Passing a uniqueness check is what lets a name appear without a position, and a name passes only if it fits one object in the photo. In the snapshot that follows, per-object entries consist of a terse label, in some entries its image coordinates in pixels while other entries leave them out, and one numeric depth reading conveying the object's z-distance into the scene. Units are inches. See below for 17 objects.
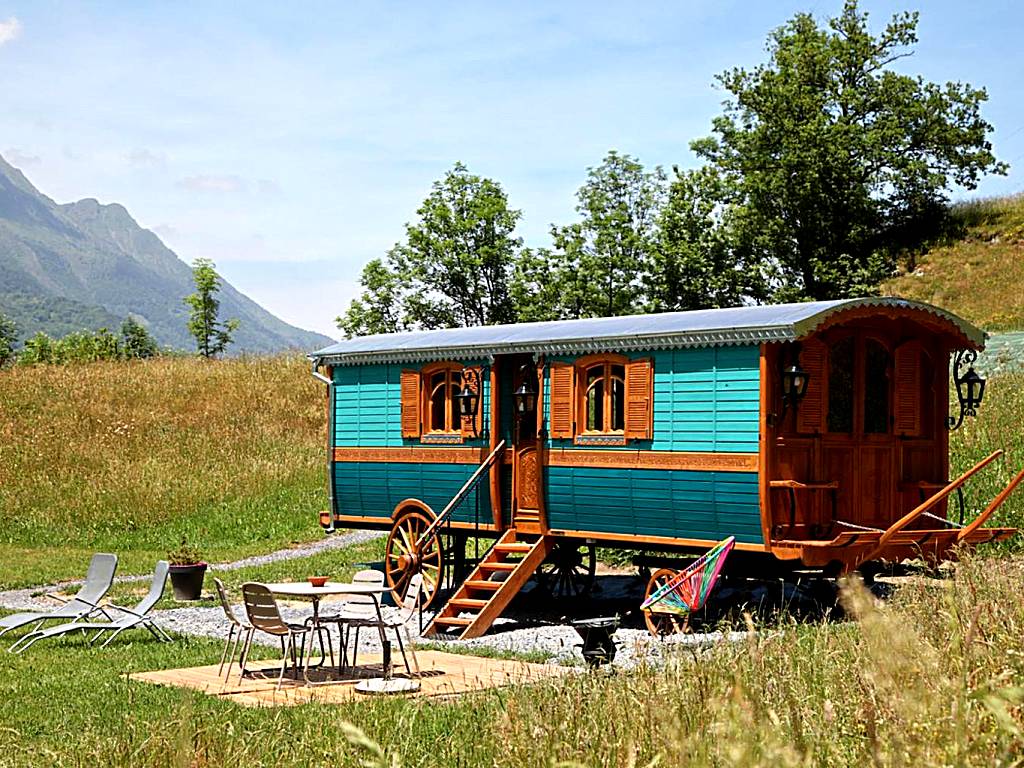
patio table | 447.5
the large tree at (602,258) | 1739.7
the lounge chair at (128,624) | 519.5
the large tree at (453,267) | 1847.9
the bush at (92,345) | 2662.4
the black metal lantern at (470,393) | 624.1
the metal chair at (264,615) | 426.3
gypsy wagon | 515.5
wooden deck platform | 393.1
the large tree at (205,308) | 2755.9
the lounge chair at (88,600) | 536.4
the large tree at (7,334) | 4171.3
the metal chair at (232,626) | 430.5
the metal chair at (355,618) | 437.1
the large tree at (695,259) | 1670.8
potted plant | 674.8
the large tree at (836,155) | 1750.7
